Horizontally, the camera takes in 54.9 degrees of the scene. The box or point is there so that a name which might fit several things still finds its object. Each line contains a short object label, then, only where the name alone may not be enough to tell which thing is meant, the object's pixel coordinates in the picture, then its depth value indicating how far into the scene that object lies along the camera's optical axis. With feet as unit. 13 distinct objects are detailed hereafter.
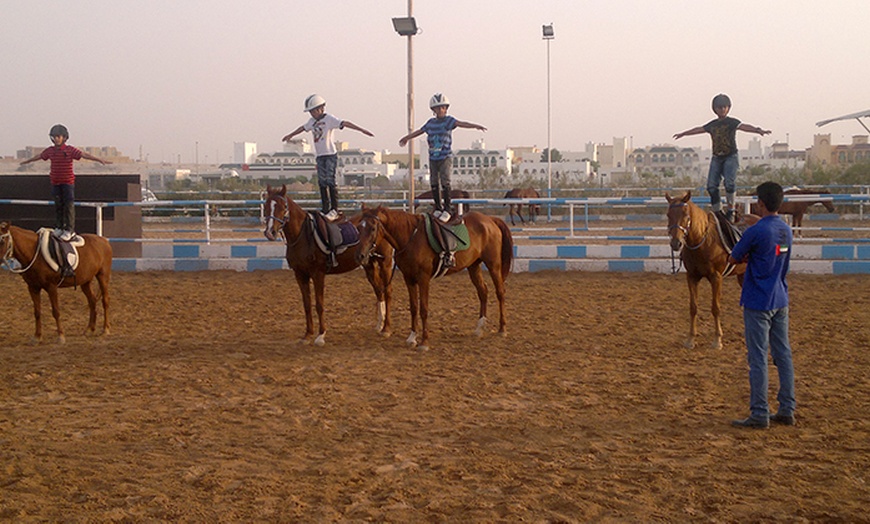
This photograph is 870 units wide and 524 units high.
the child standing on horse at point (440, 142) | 32.09
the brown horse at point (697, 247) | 26.40
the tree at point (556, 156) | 307.89
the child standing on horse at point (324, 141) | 33.55
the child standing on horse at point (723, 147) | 30.86
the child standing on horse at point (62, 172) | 31.53
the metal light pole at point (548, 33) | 105.69
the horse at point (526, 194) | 88.02
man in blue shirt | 18.28
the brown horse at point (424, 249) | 27.28
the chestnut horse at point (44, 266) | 28.19
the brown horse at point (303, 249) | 28.58
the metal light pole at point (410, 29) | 43.50
